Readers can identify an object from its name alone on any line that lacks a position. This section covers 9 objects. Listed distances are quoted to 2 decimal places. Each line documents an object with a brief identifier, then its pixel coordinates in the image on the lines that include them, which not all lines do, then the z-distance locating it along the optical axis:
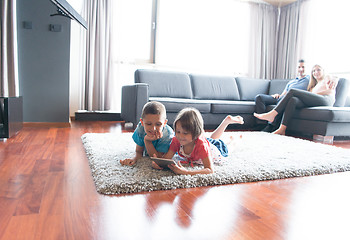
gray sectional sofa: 2.92
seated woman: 3.11
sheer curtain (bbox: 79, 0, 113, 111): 3.95
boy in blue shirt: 1.39
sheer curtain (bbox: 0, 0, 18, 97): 2.78
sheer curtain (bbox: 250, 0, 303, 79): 4.83
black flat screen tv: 2.09
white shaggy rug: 1.23
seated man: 3.54
